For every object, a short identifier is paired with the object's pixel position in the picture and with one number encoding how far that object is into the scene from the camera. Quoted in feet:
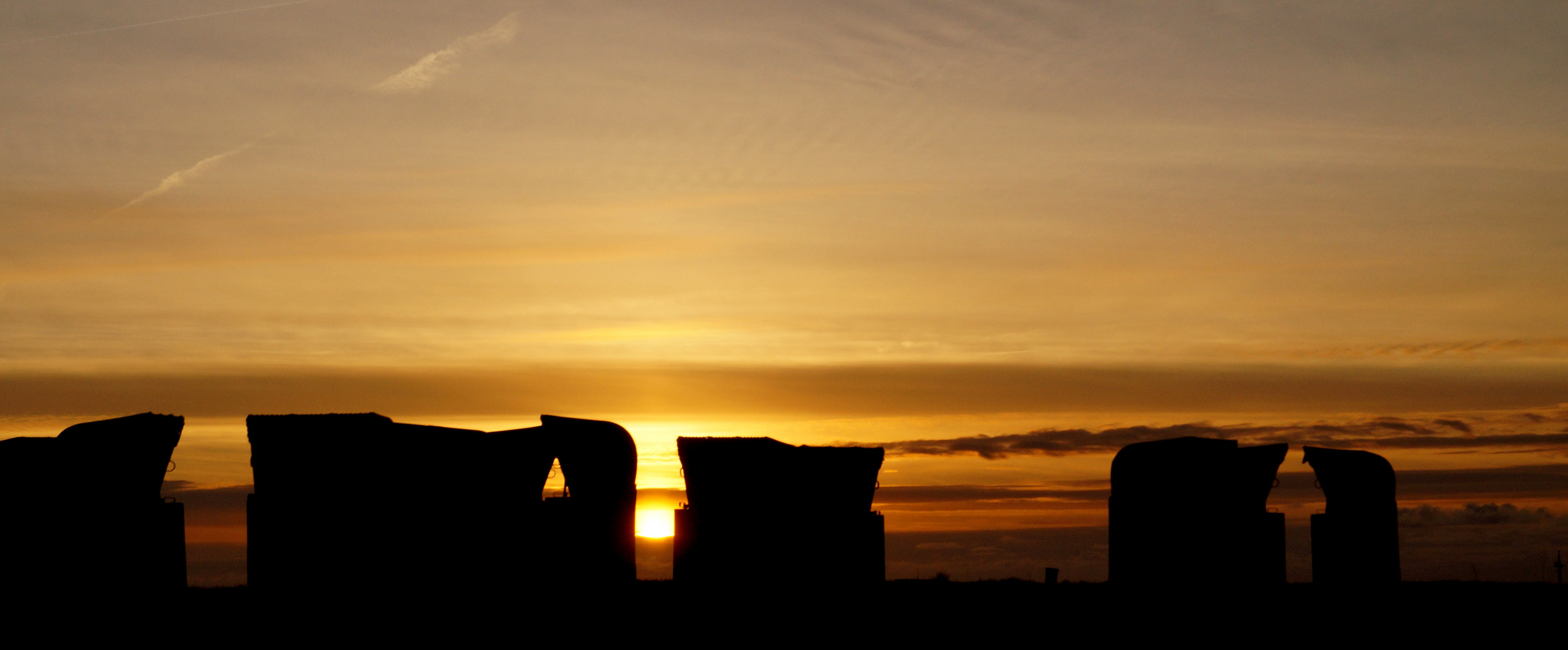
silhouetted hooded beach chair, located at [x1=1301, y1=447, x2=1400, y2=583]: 97.71
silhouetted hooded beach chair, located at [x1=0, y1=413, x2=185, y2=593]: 76.33
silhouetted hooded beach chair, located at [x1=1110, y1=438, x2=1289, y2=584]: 91.09
